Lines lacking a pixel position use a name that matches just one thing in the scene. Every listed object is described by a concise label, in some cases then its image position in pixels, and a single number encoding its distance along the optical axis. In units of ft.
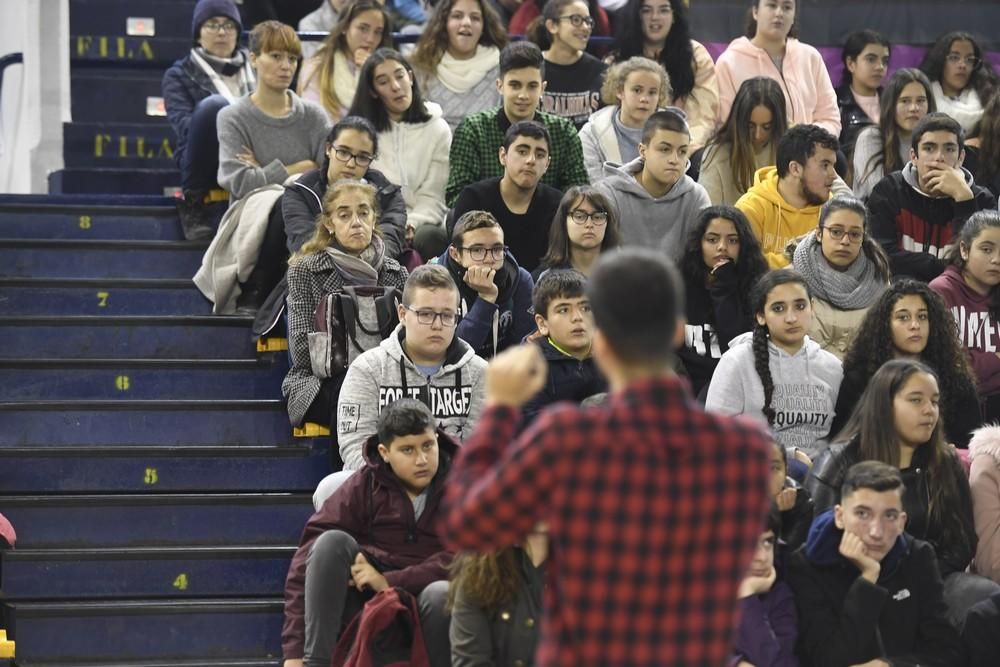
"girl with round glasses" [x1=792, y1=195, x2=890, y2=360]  44.93
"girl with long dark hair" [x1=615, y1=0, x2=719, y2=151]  55.77
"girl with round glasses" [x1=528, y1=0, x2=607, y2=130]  54.80
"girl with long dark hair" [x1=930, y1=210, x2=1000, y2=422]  44.50
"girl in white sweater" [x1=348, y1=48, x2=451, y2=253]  50.34
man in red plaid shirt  20.36
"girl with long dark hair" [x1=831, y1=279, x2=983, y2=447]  41.73
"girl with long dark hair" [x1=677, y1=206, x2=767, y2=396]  44.27
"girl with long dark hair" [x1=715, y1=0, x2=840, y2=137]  56.59
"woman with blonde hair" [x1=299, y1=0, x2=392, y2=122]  54.34
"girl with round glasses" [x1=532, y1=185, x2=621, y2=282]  44.50
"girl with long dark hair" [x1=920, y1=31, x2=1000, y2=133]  57.88
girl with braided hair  41.29
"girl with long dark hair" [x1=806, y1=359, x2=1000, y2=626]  37.78
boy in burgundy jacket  35.14
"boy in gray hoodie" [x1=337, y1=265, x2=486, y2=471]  39.06
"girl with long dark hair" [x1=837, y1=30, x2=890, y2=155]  58.80
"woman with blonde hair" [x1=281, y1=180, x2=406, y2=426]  42.65
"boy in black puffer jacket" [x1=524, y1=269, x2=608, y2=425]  40.40
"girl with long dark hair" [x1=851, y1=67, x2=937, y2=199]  53.67
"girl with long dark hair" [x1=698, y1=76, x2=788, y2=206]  52.24
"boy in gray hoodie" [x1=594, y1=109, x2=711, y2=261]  47.47
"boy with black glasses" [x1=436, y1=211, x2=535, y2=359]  42.75
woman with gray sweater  49.26
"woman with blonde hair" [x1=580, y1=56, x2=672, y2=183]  51.55
